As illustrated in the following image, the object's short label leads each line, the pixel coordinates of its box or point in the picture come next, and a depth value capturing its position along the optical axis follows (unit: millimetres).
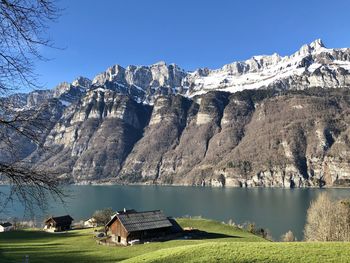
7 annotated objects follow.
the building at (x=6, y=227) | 95125
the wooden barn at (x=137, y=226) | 63719
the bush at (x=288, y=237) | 82888
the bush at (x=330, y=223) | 66312
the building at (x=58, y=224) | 91750
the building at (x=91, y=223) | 99119
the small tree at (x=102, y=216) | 97625
